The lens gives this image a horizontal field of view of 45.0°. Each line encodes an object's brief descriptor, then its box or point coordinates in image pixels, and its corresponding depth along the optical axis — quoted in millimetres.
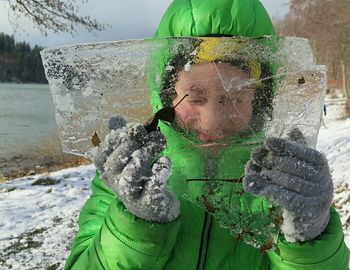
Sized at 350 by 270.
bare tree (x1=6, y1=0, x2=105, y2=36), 6418
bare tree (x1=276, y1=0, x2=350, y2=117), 12037
